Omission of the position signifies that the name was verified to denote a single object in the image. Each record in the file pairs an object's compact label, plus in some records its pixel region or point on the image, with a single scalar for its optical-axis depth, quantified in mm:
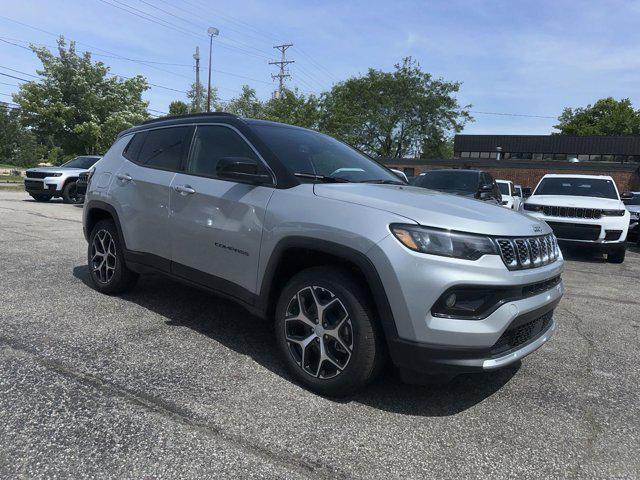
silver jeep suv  2559
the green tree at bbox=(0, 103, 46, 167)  79244
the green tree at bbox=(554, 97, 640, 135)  60991
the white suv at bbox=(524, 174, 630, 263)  8836
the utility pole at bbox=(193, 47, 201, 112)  43219
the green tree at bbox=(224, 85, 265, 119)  41800
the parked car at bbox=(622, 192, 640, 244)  12641
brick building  35281
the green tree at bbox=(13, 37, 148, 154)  28797
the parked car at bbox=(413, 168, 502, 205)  9680
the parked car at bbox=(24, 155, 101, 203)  15180
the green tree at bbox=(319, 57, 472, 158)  45188
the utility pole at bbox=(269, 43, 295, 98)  51844
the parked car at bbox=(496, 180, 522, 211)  13117
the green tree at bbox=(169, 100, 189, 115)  74500
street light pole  34750
